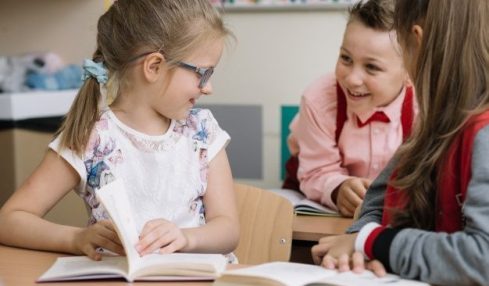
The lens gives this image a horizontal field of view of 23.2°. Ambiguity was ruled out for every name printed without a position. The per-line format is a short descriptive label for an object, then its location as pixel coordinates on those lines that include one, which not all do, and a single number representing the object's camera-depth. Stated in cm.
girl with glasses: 205
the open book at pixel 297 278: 161
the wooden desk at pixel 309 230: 226
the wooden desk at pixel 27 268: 172
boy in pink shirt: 253
